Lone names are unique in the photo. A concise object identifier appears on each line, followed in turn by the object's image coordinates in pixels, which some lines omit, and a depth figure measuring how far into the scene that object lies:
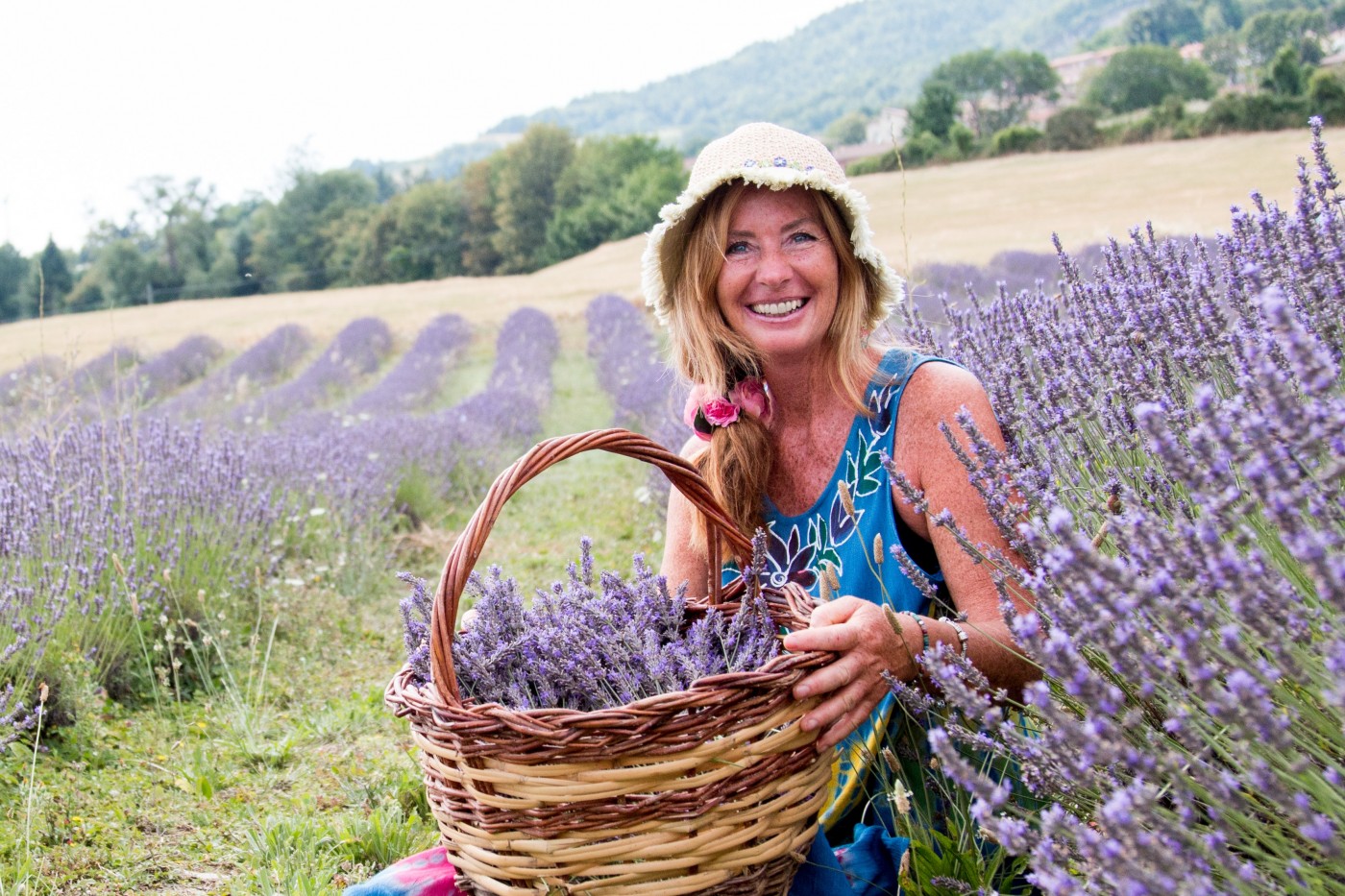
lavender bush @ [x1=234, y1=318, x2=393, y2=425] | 10.75
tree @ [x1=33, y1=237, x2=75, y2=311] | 40.86
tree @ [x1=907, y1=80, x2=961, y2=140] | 48.69
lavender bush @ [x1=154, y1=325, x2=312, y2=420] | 11.41
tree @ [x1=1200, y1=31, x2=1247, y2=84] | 59.47
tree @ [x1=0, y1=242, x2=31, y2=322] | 39.61
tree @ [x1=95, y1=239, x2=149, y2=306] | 46.81
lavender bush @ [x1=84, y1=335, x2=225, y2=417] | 14.76
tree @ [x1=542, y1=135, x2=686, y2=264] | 48.50
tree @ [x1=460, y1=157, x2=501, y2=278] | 55.00
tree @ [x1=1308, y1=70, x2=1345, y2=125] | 24.22
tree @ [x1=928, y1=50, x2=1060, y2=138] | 70.06
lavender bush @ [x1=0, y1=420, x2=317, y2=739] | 3.12
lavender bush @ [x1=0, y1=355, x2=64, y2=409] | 13.05
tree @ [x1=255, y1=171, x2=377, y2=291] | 53.38
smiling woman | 2.00
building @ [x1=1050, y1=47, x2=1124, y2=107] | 70.54
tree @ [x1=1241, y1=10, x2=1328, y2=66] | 57.06
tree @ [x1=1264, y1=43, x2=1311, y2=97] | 31.55
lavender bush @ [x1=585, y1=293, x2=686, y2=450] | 6.45
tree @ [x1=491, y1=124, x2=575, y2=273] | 53.94
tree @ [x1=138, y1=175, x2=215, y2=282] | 50.50
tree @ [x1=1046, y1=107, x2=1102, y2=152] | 37.19
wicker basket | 1.35
